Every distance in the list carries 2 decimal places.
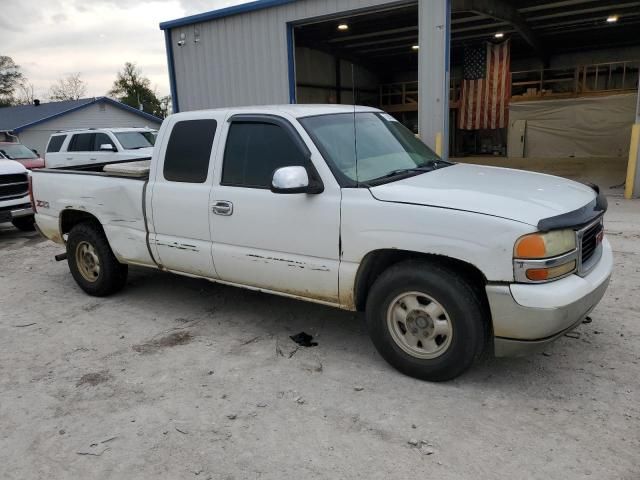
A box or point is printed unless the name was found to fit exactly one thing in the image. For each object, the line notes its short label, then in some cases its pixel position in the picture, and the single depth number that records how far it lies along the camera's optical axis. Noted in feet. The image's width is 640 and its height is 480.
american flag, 68.90
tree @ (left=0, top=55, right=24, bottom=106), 201.57
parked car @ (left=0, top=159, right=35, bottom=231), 29.84
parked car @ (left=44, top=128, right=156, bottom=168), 43.52
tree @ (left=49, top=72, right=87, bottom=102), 223.30
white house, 109.60
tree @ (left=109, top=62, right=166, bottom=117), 216.33
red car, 45.81
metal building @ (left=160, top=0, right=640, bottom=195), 39.29
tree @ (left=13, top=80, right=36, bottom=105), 202.49
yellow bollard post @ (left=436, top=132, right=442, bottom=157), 36.70
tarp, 56.44
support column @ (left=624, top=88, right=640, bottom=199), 33.32
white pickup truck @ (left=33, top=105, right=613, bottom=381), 10.12
